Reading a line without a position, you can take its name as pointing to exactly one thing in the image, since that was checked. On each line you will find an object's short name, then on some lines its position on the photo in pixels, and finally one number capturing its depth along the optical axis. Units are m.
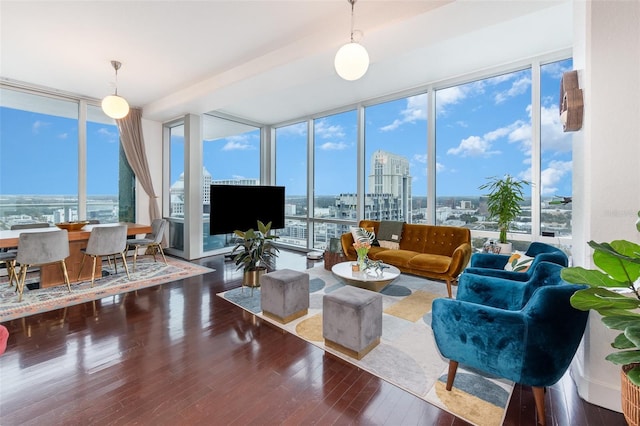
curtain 5.88
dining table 4.05
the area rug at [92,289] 3.35
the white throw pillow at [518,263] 2.91
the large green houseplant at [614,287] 1.16
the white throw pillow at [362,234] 3.82
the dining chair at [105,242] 4.06
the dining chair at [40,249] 3.45
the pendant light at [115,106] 3.96
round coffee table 3.30
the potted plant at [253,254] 3.79
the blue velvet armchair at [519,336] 1.56
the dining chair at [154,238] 5.02
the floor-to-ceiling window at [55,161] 4.77
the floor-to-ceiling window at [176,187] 6.32
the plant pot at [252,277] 3.84
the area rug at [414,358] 1.85
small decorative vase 3.56
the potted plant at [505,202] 3.87
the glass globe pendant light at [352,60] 2.51
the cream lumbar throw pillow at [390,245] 4.80
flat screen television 5.45
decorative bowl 4.36
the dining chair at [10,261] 3.62
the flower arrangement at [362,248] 3.59
